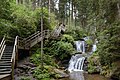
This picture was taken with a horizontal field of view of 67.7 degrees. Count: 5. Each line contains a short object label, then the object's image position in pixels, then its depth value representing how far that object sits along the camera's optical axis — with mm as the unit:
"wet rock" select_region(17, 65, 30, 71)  7220
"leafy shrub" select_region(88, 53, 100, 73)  8568
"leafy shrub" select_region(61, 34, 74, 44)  10645
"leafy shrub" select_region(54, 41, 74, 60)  9687
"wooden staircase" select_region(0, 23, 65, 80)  5111
